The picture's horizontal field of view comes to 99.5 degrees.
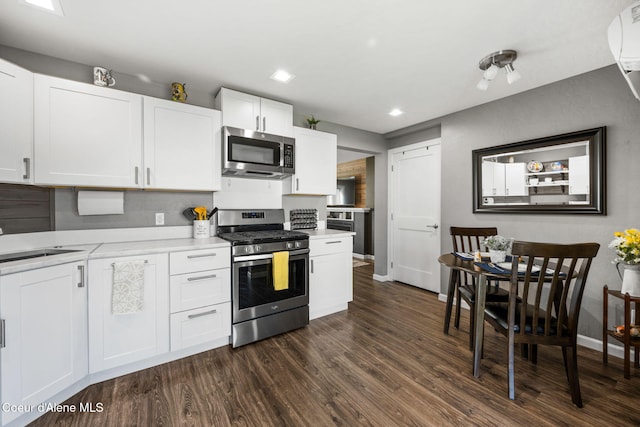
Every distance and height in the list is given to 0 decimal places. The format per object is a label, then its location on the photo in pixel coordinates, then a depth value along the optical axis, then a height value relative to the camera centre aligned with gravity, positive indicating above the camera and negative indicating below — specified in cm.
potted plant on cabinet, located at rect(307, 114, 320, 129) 335 +112
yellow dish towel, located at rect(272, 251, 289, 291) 254 -54
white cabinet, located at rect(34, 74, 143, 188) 193 +61
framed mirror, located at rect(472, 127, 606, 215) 238 +37
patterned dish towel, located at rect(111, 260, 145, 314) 192 -53
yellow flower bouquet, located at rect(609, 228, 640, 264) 192 -25
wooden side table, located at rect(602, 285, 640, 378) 194 -92
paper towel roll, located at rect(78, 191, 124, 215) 224 +9
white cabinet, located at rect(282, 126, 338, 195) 318 +60
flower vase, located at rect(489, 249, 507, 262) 214 -34
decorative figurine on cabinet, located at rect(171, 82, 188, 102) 256 +114
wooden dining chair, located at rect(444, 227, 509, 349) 233 -71
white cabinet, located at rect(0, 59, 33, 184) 171 +59
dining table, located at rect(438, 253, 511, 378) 186 -59
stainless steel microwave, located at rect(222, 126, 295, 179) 266 +61
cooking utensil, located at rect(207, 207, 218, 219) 281 +1
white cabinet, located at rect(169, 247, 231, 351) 216 -70
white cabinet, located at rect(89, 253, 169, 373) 188 -79
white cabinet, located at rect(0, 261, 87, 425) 145 -72
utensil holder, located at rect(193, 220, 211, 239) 265 -16
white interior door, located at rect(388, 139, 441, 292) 390 -2
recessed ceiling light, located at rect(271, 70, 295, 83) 246 +128
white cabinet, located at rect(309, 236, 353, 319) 297 -72
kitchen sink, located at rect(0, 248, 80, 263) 181 -28
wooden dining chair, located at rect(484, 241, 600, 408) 159 -65
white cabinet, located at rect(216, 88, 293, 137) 271 +106
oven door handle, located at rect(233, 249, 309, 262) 239 -40
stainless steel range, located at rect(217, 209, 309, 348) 241 -66
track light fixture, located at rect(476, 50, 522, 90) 212 +122
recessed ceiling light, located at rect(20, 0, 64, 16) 160 +126
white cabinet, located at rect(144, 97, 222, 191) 234 +62
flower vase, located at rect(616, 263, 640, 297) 197 -50
